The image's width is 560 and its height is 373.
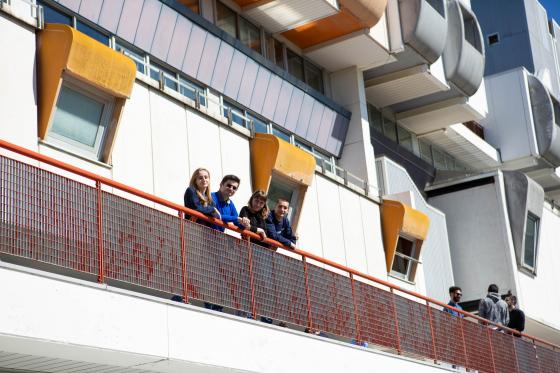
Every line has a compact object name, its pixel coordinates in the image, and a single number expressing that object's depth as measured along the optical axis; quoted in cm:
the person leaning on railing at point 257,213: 1338
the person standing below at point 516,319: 2214
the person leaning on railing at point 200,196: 1253
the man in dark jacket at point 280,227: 1390
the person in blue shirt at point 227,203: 1304
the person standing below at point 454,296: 2023
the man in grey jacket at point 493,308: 2144
